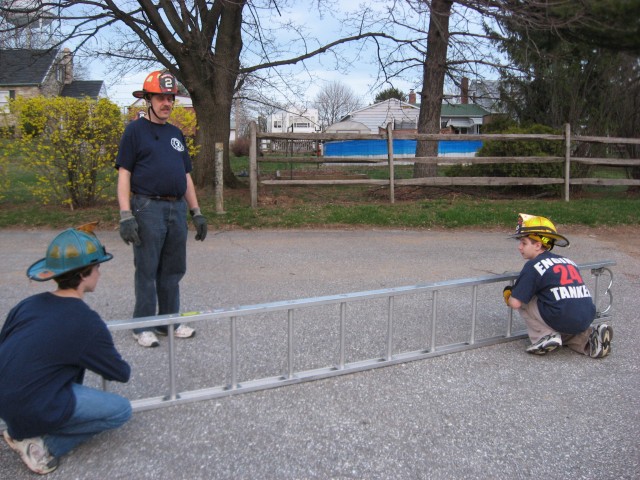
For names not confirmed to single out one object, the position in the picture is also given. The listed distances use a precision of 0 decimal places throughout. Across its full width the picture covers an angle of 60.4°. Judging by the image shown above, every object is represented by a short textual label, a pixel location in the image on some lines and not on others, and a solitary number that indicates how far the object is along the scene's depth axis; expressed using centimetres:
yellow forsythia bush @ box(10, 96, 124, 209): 970
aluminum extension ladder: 335
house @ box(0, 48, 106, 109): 3822
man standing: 417
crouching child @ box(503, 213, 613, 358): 414
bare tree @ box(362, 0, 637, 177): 1186
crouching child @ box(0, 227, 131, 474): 262
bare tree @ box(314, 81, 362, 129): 6316
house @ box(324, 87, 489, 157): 3262
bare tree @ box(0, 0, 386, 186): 1199
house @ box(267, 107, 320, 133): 5139
